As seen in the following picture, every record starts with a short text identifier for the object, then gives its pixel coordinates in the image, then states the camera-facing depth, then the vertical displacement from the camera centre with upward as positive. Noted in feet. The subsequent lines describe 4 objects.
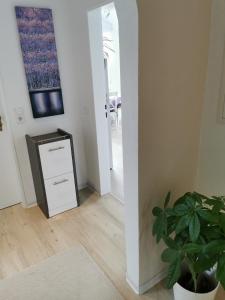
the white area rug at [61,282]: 5.34 -4.80
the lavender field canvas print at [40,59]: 7.00 +0.78
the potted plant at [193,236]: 3.64 -2.61
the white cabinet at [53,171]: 7.38 -2.88
